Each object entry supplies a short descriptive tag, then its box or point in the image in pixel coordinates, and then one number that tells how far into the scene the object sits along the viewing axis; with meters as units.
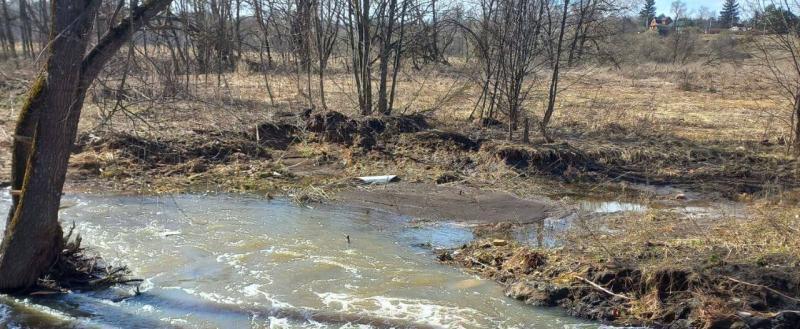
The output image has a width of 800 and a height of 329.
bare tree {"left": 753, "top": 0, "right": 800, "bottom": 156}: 13.50
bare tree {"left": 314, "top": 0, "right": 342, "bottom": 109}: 17.42
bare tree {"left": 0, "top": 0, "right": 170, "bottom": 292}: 5.94
